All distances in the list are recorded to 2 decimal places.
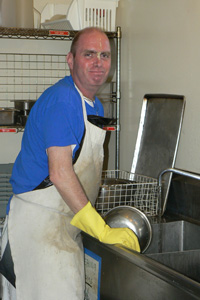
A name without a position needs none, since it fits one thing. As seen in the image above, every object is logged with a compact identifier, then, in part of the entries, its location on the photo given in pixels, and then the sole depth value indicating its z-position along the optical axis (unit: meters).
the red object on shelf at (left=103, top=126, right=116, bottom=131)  2.91
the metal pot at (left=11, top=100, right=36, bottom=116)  2.75
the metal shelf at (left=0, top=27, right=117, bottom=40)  2.78
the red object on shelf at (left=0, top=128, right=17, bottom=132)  2.77
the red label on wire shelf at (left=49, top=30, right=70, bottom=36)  2.81
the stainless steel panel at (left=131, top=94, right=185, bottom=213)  2.23
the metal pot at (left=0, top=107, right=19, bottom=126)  2.75
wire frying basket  2.15
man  1.51
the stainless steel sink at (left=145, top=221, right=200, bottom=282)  2.05
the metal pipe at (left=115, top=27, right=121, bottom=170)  3.00
